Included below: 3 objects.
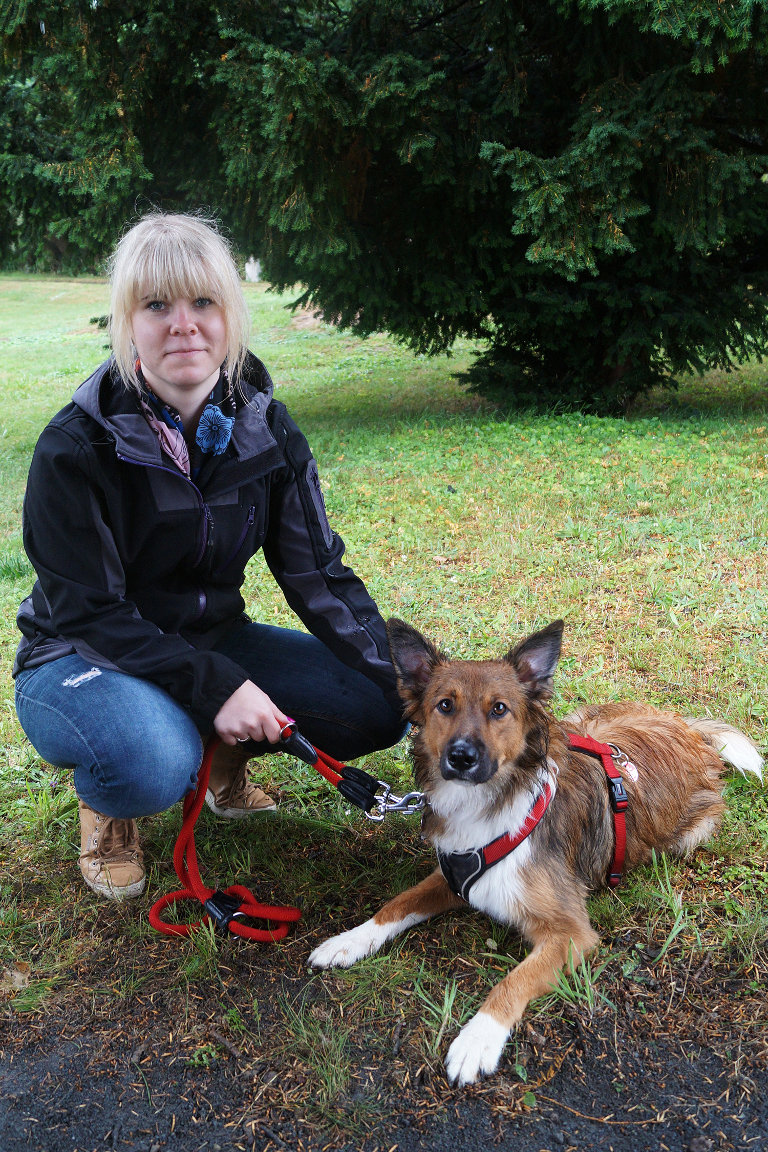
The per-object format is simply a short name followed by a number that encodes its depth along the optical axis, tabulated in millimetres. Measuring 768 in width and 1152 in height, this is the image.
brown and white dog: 2461
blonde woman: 2580
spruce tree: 7160
